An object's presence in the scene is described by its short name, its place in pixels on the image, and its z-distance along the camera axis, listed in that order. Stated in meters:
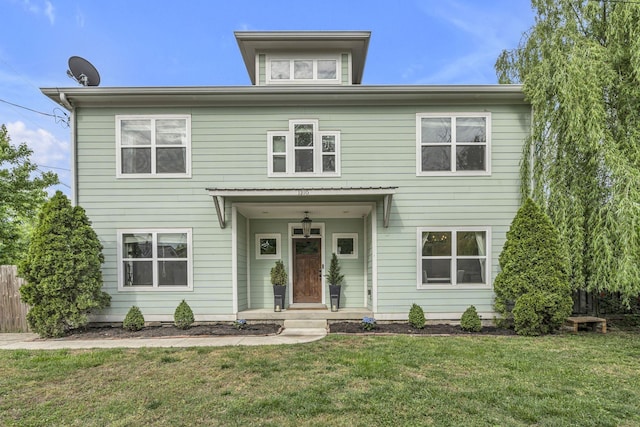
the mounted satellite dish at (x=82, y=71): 8.80
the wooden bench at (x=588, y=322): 7.51
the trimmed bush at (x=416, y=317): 7.70
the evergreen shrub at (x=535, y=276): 7.08
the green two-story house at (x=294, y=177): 8.27
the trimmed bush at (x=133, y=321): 7.70
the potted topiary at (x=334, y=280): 8.82
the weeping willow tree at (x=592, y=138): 6.87
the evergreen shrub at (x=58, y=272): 7.20
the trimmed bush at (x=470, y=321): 7.55
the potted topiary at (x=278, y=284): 8.88
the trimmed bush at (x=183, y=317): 7.84
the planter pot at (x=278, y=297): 8.87
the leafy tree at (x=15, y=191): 13.76
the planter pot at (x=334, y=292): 8.83
